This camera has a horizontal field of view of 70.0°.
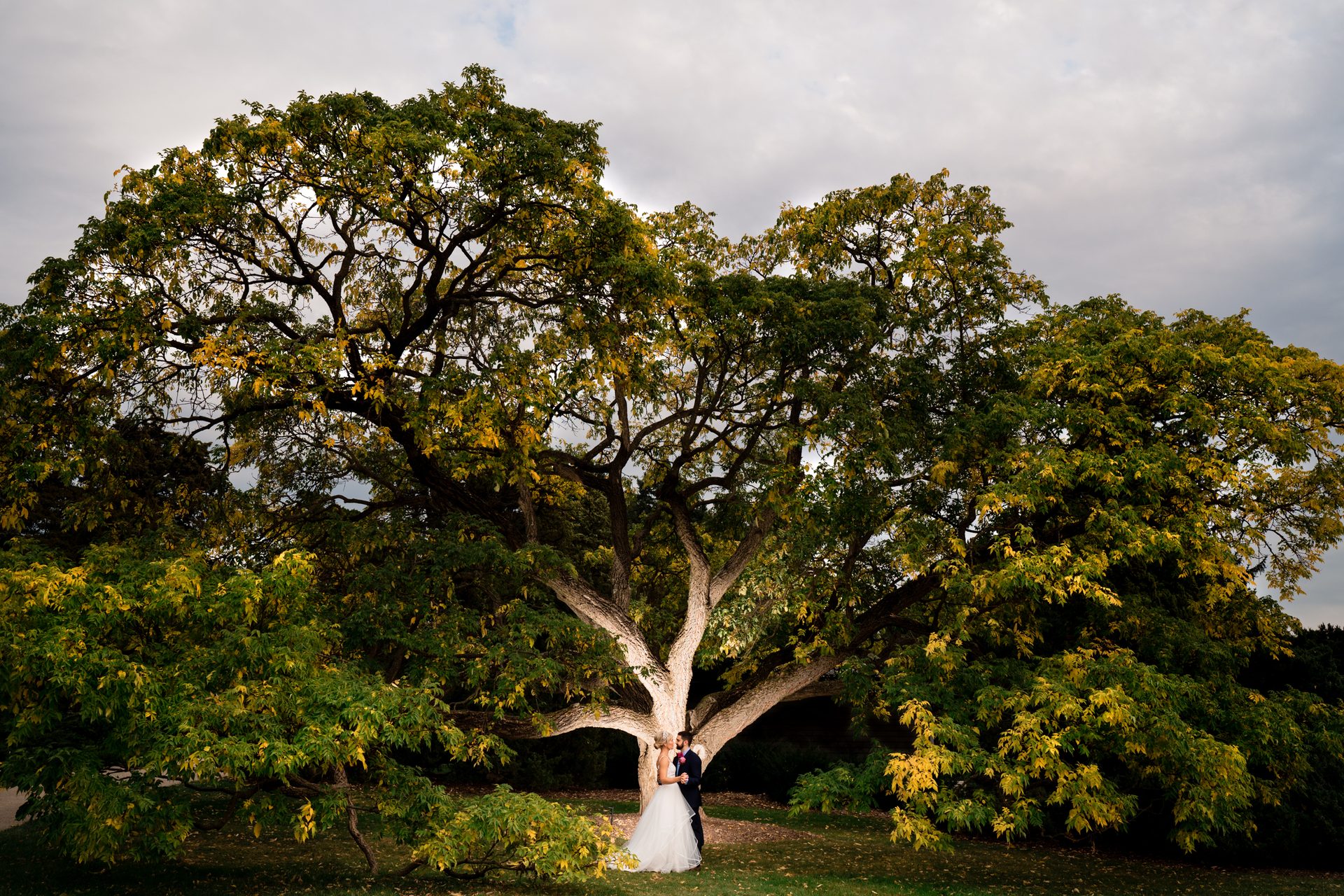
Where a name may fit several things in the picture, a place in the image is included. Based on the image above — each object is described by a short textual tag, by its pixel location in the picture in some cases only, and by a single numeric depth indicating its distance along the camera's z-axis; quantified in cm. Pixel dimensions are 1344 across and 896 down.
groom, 1192
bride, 1159
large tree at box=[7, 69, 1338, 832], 1092
